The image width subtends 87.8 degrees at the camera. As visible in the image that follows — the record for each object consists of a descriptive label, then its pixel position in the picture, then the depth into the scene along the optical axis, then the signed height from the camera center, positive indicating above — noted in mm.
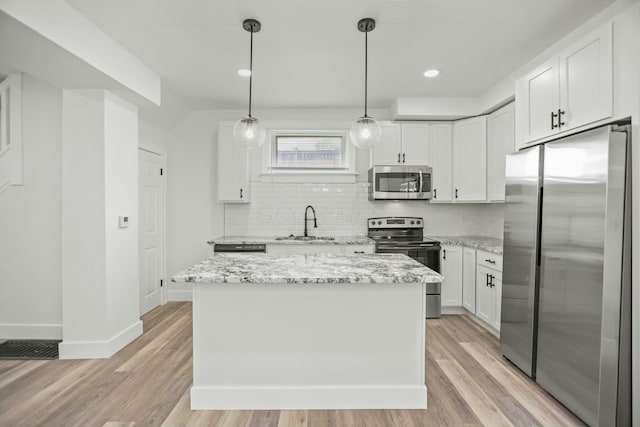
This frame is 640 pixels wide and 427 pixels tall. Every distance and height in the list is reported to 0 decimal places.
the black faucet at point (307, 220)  4473 -158
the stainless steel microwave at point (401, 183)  4207 +327
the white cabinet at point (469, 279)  3756 -805
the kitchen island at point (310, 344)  2125 -879
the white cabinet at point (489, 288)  3268 -811
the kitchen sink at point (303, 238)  4228 -393
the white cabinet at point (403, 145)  4266 +814
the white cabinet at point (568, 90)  2002 +834
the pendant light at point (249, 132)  2297 +515
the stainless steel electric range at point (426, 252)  3902 -508
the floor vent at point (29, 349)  2863 -1305
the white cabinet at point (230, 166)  4254 +520
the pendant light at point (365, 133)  2240 +511
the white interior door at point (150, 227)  4012 -275
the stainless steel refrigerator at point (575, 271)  1831 -381
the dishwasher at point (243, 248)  3900 -483
